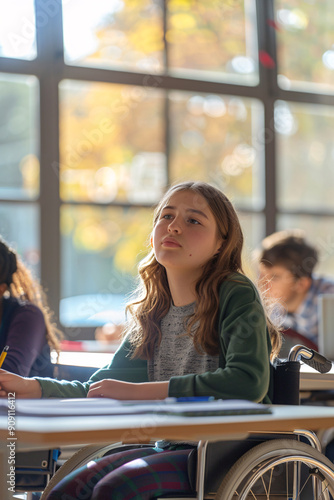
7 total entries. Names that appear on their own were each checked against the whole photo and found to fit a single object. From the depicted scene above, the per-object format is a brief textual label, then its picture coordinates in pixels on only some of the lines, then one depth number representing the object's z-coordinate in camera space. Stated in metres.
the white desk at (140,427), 2.37
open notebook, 2.50
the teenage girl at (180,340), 2.72
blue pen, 2.60
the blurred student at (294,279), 4.77
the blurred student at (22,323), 3.25
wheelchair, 2.67
